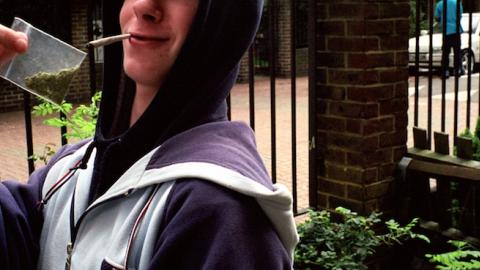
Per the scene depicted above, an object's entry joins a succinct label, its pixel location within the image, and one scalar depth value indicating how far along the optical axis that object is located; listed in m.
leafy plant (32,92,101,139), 2.84
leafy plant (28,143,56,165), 2.96
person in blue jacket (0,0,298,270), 1.18
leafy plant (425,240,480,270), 2.99
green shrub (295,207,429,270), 3.13
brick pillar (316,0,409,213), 3.90
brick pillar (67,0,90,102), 12.10
